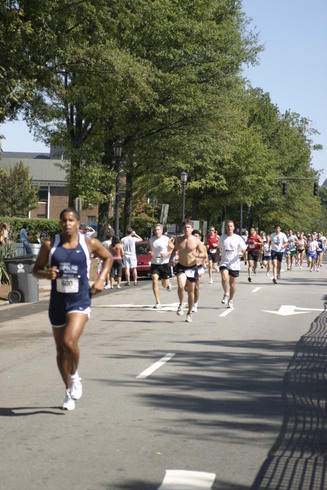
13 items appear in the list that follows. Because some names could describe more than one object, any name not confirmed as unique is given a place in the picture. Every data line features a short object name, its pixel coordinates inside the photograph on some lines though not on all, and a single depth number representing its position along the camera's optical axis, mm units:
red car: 33062
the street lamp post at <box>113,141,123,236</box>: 32469
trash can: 20859
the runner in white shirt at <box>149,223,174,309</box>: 18797
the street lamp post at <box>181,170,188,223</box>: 43525
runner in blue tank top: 7867
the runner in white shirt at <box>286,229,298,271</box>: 42316
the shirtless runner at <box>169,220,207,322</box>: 16422
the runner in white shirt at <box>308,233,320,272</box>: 40812
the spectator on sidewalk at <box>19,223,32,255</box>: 34500
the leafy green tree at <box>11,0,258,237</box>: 27000
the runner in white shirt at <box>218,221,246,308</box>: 19250
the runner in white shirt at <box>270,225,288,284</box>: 28594
